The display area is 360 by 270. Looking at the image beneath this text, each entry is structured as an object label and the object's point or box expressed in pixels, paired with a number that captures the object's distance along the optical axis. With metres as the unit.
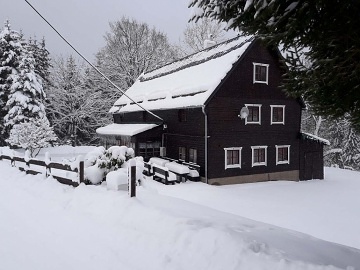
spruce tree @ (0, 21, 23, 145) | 32.41
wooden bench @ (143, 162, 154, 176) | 19.66
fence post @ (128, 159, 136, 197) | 8.02
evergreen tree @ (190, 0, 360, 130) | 4.40
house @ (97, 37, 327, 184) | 18.64
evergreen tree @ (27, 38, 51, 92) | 37.88
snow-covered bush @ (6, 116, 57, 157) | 26.27
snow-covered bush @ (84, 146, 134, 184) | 9.67
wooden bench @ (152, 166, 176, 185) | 17.05
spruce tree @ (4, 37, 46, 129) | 31.17
